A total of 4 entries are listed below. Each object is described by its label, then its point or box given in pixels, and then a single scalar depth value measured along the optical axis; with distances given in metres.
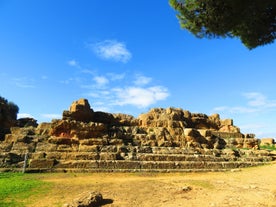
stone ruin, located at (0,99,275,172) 13.50
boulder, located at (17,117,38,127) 28.15
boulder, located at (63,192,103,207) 7.16
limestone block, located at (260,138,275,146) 31.13
